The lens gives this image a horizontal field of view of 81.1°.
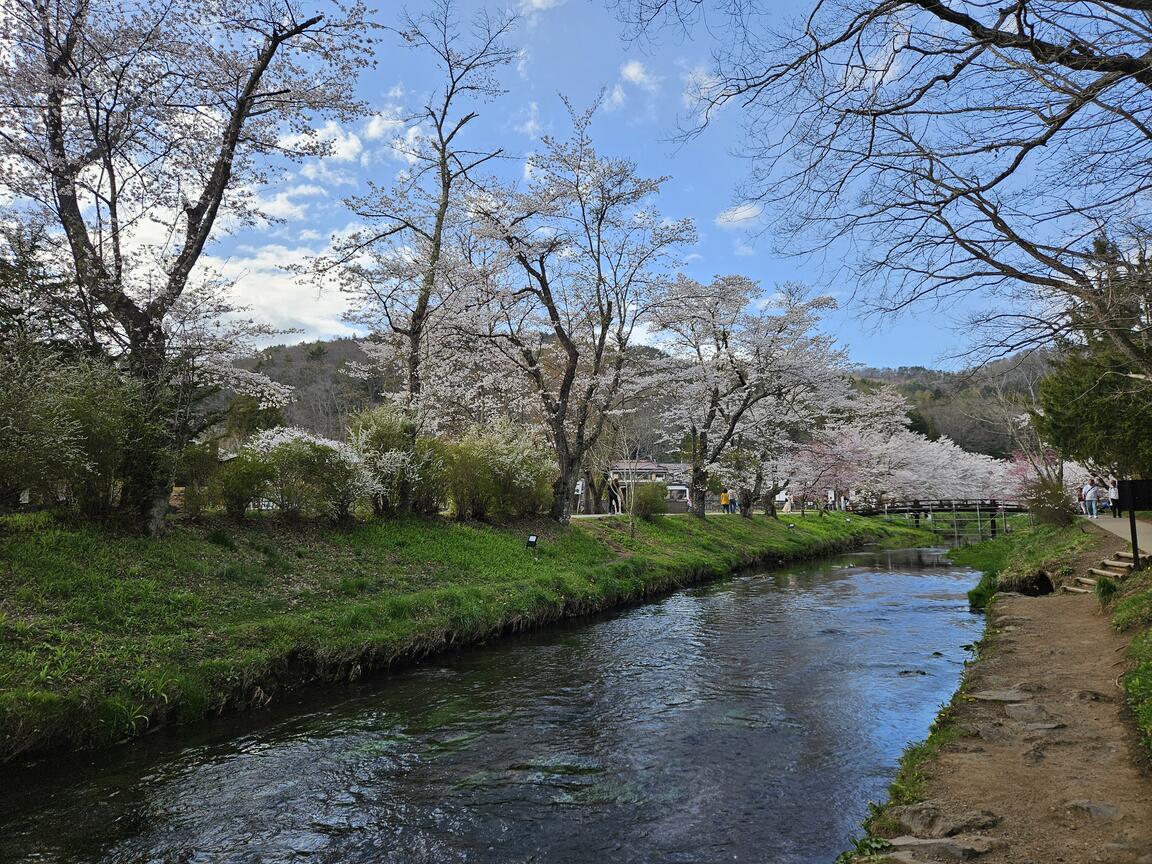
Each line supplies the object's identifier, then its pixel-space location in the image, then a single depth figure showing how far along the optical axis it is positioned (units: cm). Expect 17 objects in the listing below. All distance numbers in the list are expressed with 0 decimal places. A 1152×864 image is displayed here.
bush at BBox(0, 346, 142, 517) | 836
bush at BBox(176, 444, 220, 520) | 1173
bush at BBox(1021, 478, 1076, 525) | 2266
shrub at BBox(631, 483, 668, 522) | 2486
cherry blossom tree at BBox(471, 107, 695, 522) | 1884
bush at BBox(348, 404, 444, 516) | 1546
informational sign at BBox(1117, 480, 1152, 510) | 1052
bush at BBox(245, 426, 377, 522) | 1335
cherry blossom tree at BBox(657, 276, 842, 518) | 2605
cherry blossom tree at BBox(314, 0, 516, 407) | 1866
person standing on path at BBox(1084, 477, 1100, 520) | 2575
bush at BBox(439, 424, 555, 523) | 1767
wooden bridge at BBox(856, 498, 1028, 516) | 4188
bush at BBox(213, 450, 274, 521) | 1239
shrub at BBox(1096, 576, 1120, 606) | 1002
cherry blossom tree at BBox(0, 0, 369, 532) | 1068
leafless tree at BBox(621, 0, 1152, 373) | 472
